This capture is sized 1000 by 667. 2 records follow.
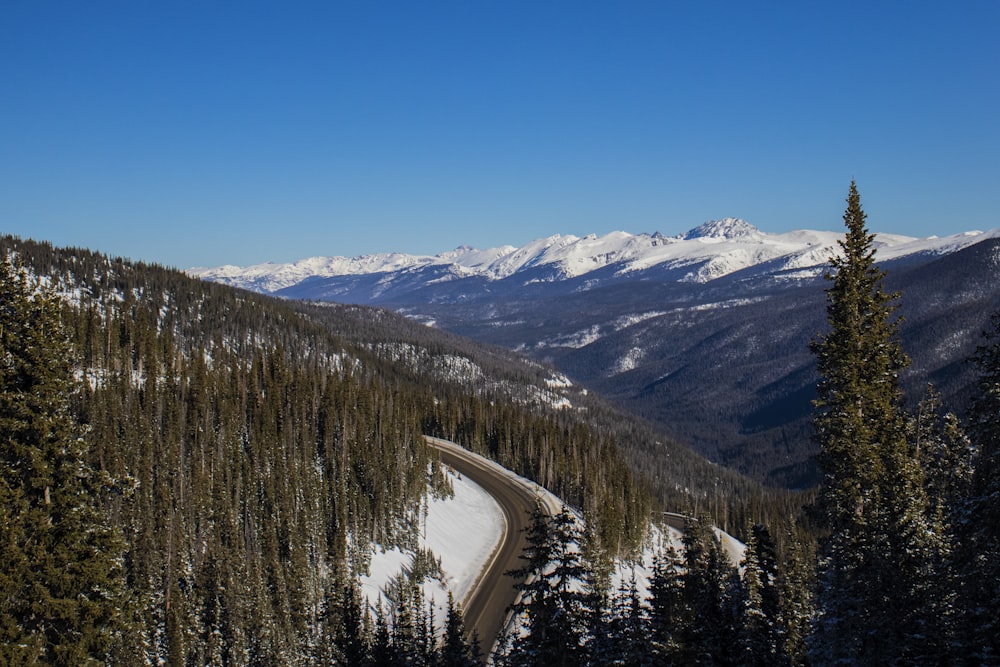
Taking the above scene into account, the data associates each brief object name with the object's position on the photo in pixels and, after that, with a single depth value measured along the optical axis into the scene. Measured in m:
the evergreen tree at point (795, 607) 38.47
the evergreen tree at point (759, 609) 27.38
